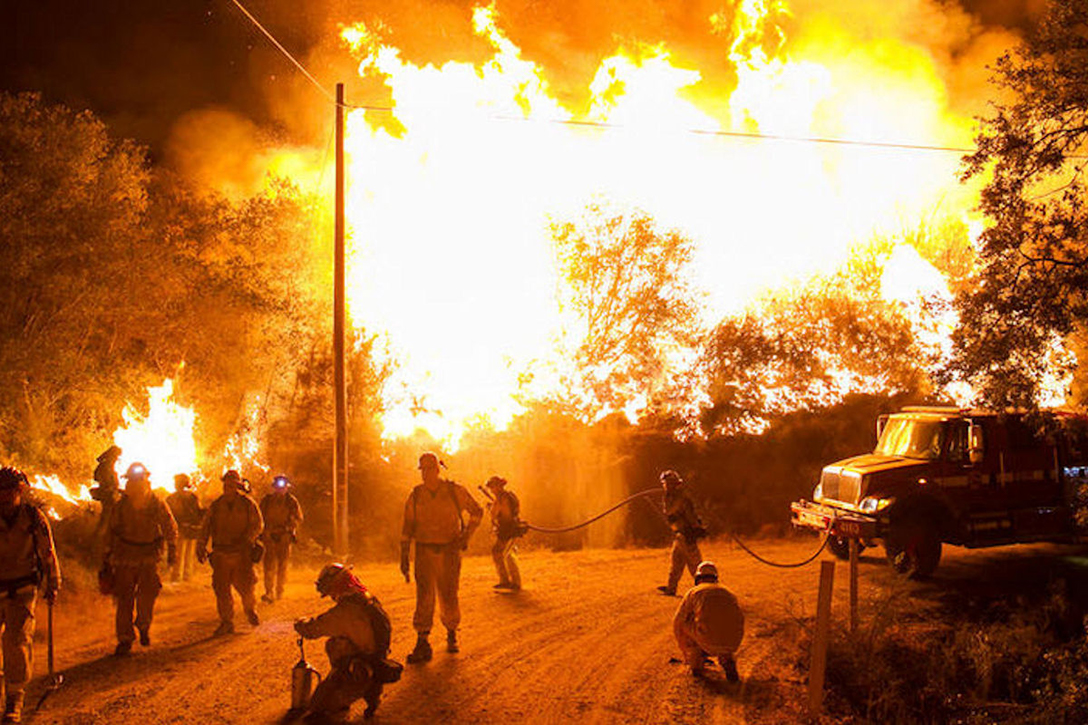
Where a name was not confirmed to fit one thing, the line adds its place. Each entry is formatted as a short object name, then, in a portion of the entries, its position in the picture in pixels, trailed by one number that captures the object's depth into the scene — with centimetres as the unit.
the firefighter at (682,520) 1160
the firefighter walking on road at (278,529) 1221
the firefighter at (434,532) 881
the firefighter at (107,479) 1255
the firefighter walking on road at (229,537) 1011
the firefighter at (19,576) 702
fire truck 1340
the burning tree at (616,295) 2164
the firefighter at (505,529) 1276
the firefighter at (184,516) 1371
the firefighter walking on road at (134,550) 916
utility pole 1484
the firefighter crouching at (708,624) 802
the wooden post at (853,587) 895
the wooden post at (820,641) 711
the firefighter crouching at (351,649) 671
